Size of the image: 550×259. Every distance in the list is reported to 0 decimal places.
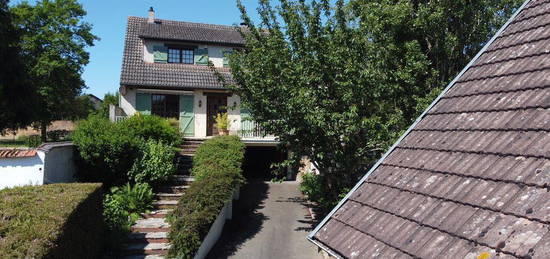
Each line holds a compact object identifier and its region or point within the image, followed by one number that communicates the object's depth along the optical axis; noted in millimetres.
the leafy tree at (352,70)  9750
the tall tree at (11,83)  15875
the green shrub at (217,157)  12883
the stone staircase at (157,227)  9664
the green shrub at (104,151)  12219
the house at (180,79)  20016
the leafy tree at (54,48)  28766
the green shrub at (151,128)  14066
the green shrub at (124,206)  9977
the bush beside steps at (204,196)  9031
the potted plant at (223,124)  19330
